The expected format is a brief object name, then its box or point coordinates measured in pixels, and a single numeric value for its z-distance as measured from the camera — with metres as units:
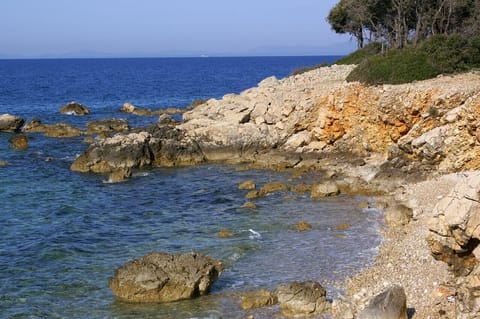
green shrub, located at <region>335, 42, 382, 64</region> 60.88
